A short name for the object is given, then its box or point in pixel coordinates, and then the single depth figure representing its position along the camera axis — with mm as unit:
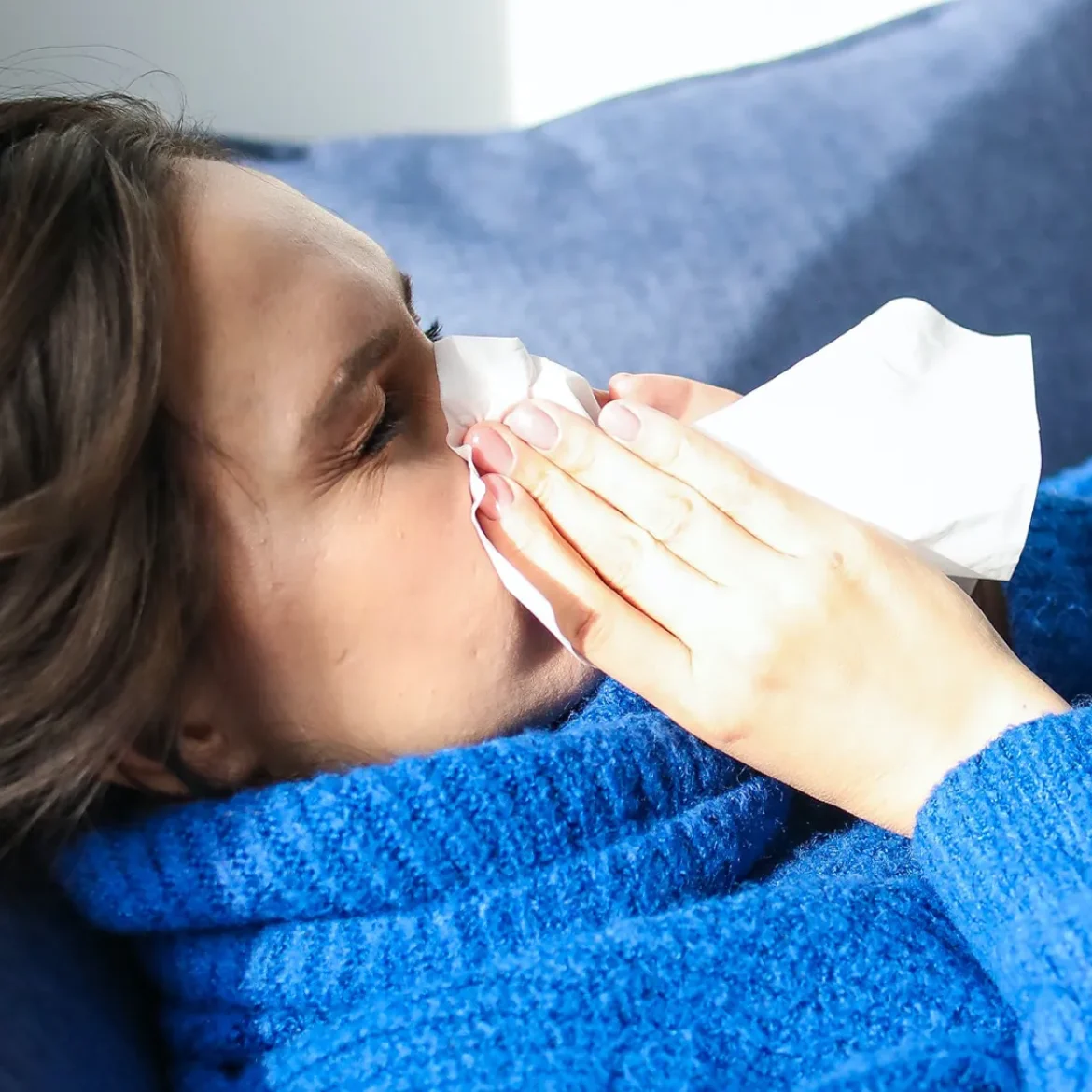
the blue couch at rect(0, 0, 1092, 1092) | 1112
